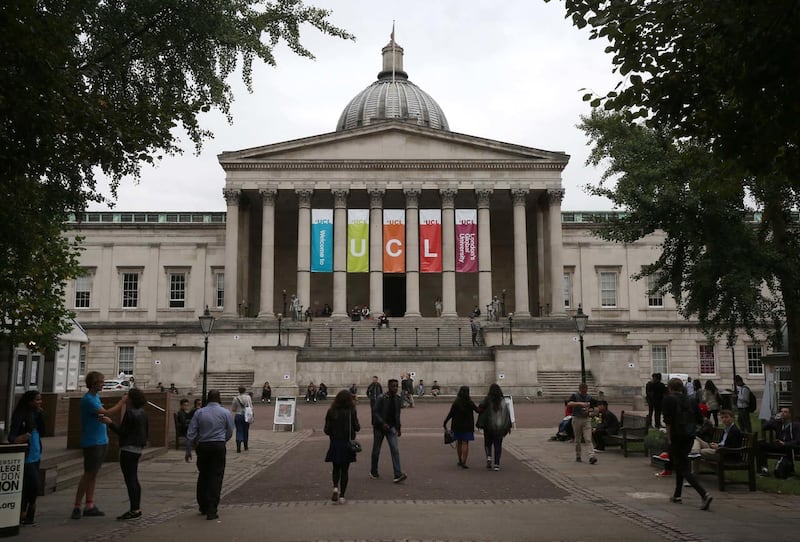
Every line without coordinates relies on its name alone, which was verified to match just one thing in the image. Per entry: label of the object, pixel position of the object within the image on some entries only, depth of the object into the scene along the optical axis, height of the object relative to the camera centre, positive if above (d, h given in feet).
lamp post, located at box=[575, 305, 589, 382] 91.09 +4.03
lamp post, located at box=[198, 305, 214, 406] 89.64 +3.85
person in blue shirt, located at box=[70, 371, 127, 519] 34.96 -3.80
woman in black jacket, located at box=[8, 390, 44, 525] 33.53 -3.77
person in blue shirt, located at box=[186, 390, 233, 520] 34.68 -4.22
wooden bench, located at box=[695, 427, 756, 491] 41.93 -5.86
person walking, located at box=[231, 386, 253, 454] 62.08 -5.12
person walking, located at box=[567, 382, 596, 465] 54.24 -4.85
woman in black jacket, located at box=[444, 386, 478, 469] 50.62 -4.40
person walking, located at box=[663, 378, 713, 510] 37.76 -3.63
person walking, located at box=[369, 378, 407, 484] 44.93 -4.06
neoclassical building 131.34 +18.85
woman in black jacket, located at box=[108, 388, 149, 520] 34.53 -4.10
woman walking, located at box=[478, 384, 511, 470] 50.01 -4.18
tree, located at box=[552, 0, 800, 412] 26.40 +10.96
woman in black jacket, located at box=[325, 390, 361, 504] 38.37 -4.23
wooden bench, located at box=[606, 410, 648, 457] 58.97 -6.03
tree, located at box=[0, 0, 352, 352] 29.78 +11.81
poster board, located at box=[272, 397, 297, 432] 79.92 -5.97
